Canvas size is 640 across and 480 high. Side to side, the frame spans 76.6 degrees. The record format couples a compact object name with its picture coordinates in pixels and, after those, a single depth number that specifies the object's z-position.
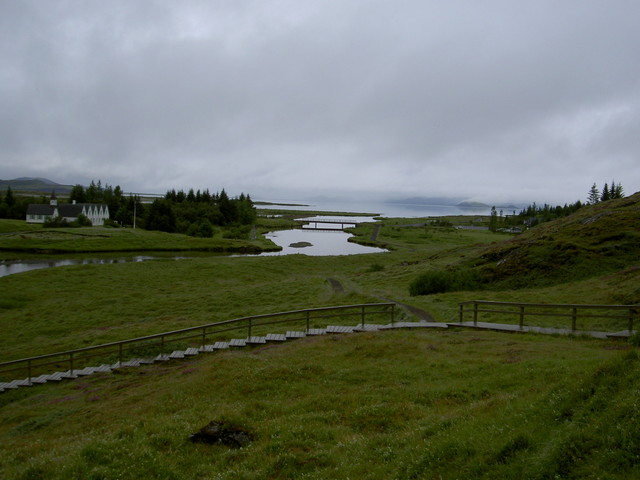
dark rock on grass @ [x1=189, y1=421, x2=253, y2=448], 9.57
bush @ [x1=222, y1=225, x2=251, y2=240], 119.94
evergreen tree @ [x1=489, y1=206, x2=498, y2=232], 139.57
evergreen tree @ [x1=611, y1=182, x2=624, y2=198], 132.23
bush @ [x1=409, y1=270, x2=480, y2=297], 33.91
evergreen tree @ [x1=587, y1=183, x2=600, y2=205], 144.25
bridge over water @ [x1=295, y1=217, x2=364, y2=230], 172.01
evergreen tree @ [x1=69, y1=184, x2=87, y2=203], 171.70
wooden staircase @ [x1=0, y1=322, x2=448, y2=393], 19.67
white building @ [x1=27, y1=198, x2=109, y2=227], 140.00
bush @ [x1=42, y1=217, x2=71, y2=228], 119.12
